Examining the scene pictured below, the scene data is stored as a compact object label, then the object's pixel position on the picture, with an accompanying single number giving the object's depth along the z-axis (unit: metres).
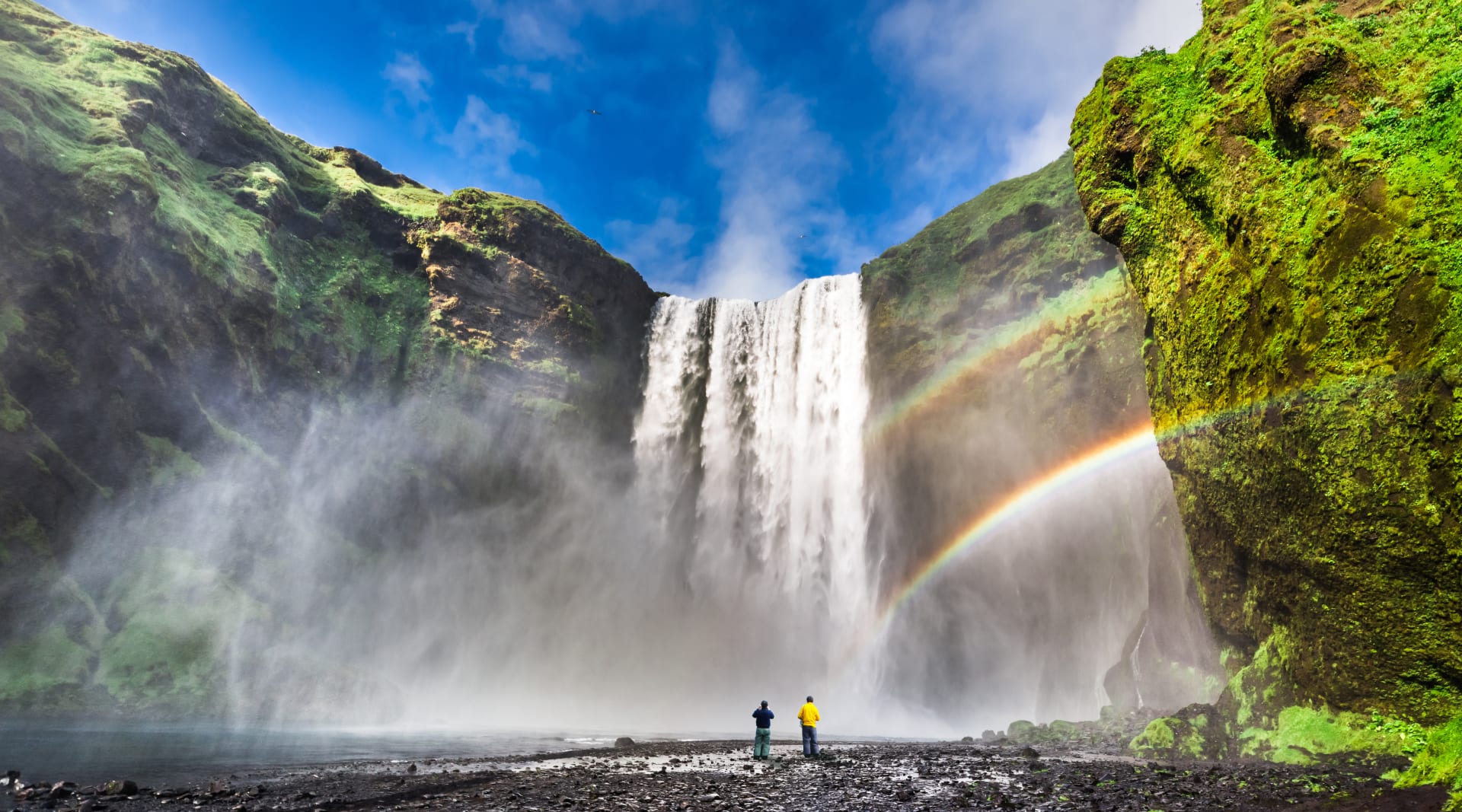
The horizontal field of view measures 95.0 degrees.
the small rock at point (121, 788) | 9.80
